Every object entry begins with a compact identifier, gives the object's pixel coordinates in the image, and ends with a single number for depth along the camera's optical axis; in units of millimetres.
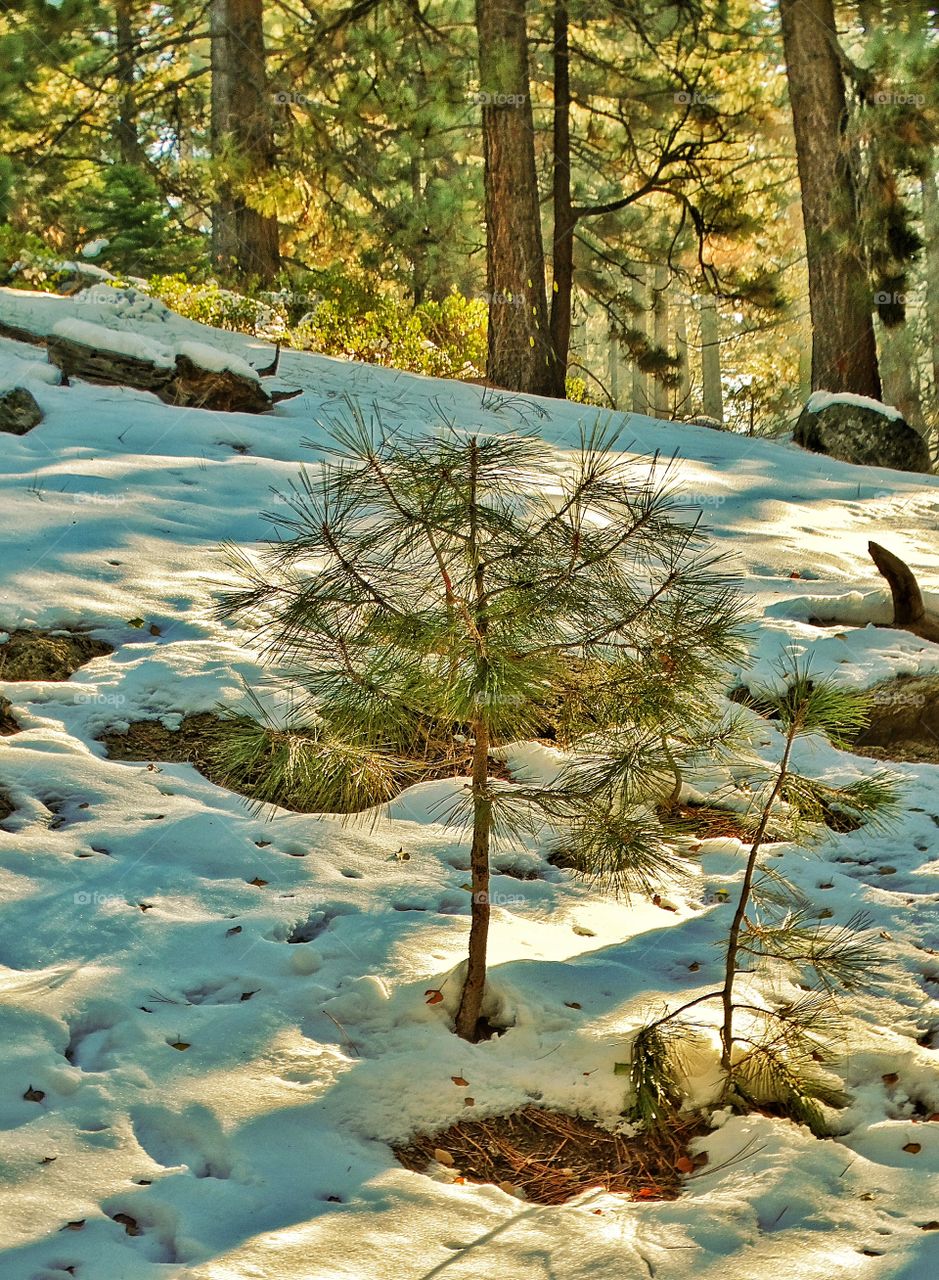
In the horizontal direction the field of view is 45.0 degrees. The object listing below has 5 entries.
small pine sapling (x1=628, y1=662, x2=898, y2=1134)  2785
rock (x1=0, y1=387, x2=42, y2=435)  7375
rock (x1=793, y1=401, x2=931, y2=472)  9859
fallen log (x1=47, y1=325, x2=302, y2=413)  8555
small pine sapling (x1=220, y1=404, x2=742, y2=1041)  2797
